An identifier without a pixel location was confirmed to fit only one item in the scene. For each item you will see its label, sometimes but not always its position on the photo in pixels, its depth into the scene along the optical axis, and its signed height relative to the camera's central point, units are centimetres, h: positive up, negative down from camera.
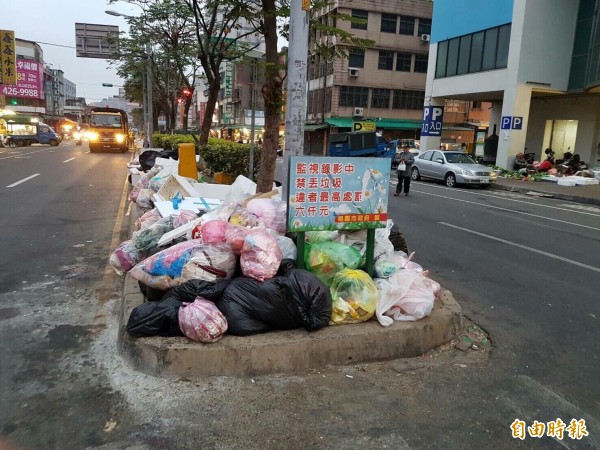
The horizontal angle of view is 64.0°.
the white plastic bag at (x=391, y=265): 429 -118
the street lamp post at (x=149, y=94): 2581 +165
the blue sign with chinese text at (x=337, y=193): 385 -50
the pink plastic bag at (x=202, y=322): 336 -136
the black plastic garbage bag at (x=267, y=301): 355 -127
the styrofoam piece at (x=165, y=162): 1023 -82
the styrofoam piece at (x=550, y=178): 2026 -150
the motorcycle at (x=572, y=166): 2094 -101
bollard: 964 -73
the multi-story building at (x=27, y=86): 6800 +451
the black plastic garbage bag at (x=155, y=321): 346 -141
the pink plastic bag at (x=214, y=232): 398 -87
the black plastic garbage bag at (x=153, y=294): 403 -141
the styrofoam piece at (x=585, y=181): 1930 -149
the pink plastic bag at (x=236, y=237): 391 -88
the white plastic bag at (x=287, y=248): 425 -103
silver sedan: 1811 -123
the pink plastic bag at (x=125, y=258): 493 -137
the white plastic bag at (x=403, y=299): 390 -132
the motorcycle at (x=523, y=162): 2200 -100
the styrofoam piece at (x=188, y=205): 616 -108
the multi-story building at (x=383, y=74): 3866 +487
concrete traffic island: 331 -156
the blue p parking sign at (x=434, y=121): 2756 +87
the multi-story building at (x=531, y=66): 2131 +344
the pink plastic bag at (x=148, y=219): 588 -117
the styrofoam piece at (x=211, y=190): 826 -109
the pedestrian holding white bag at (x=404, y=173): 1391 -109
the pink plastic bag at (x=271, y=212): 470 -81
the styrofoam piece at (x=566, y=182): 1894 -153
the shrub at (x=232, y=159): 1268 -83
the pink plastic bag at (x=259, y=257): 376 -101
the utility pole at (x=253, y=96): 909 +61
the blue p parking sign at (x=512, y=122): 2192 +80
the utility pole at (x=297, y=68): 564 +72
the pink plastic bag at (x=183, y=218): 525 -101
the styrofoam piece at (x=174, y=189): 754 -100
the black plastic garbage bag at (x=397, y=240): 529 -114
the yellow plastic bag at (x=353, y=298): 380 -130
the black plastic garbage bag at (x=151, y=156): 1324 -90
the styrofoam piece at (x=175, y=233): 462 -105
